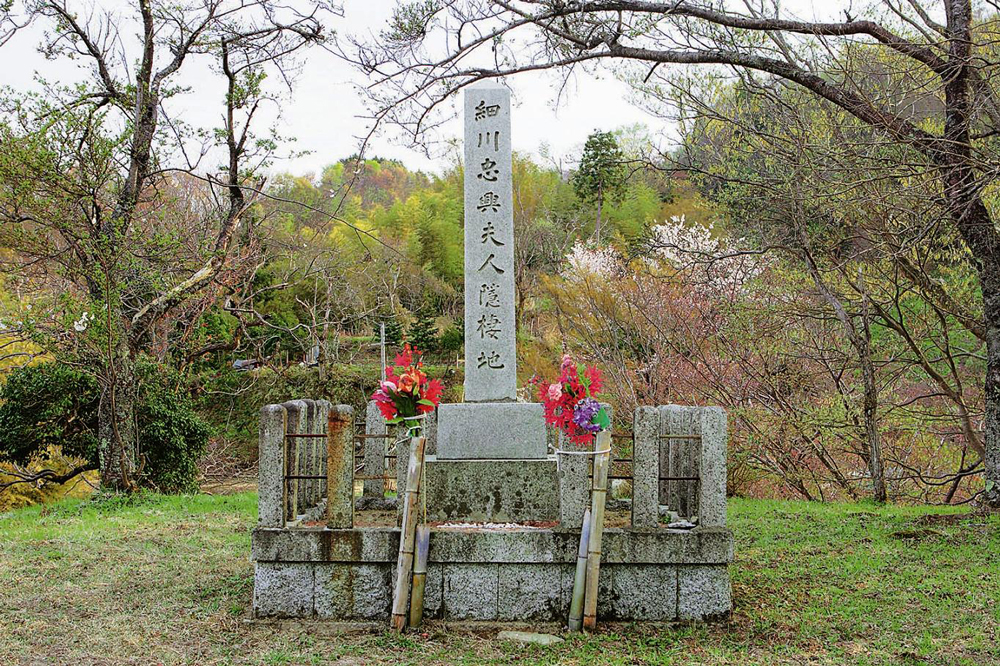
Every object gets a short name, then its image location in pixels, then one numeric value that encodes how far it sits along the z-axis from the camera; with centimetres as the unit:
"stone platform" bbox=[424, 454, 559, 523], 497
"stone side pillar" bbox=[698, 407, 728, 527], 417
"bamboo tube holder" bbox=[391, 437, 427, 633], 402
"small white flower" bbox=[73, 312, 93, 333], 793
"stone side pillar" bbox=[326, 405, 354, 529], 420
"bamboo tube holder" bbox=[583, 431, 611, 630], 401
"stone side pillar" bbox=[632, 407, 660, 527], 421
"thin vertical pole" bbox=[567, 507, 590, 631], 405
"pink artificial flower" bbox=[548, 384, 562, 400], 469
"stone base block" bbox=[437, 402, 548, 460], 516
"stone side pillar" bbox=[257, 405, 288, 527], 426
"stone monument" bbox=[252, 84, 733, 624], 419
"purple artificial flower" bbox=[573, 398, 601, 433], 457
